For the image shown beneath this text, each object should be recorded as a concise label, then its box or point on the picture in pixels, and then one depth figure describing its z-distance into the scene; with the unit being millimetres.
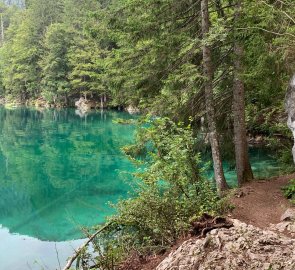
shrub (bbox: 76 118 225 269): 4742
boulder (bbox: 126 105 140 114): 32363
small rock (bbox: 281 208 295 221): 5034
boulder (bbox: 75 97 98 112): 40199
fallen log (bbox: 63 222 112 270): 4670
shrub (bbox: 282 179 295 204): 6437
